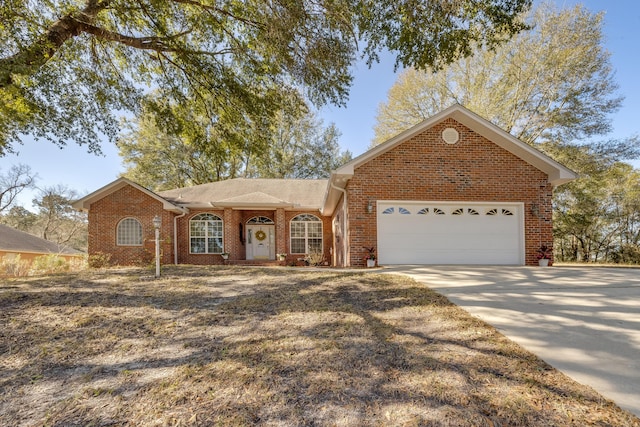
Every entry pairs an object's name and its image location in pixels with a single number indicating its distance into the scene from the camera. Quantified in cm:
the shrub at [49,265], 1085
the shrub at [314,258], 1360
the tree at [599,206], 1589
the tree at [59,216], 2902
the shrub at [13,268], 1017
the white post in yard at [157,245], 755
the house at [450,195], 895
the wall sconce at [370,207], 887
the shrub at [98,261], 1239
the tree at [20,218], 3247
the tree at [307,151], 2553
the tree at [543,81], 1519
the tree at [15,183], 2612
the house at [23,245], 1836
